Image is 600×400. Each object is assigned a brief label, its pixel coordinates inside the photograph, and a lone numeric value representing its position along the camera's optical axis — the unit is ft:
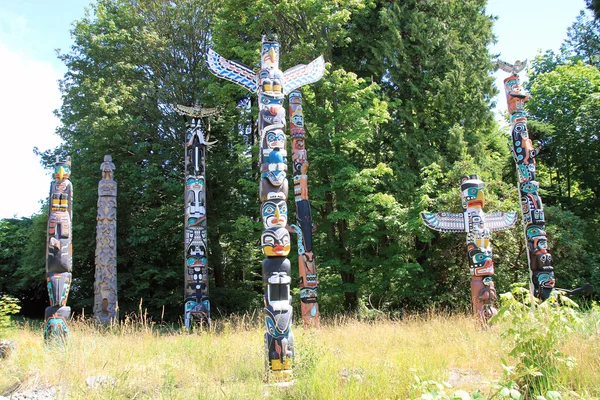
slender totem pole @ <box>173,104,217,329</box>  37.01
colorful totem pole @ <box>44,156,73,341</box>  25.20
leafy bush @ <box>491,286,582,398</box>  12.06
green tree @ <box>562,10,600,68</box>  74.18
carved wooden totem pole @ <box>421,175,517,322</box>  27.84
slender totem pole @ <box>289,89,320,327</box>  31.83
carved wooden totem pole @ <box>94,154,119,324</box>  37.60
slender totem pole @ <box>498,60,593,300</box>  30.37
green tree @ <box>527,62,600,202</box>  54.95
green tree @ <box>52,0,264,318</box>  50.29
